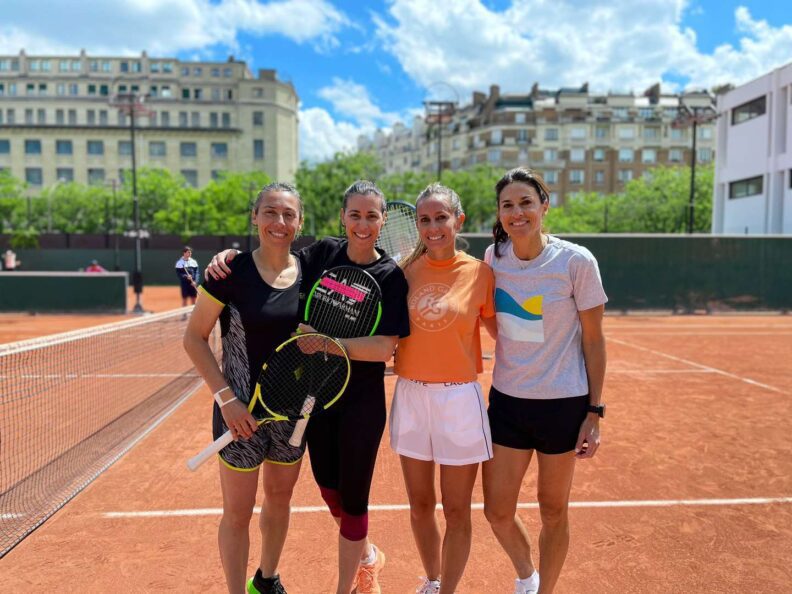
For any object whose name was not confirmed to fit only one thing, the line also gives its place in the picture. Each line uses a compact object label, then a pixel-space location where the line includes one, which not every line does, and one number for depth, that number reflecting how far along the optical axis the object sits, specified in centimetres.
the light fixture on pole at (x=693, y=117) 2484
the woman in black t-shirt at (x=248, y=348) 275
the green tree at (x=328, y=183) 4069
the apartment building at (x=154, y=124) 7419
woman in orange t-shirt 288
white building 2839
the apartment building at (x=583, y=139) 7838
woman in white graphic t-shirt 288
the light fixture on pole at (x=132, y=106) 2105
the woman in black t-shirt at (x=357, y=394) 283
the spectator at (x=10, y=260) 2793
